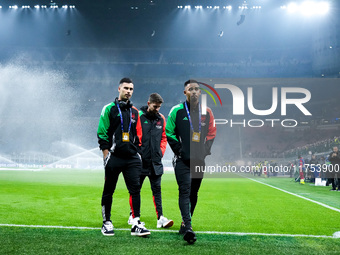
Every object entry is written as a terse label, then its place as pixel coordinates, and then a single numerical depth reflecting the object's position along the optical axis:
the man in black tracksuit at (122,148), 5.20
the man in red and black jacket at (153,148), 6.18
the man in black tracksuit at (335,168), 15.38
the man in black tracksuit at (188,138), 5.14
